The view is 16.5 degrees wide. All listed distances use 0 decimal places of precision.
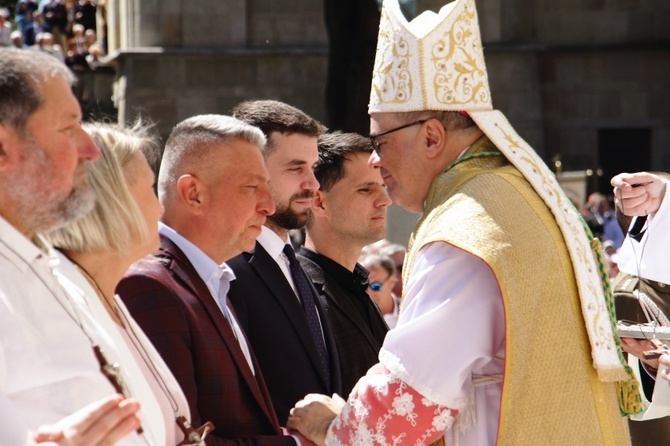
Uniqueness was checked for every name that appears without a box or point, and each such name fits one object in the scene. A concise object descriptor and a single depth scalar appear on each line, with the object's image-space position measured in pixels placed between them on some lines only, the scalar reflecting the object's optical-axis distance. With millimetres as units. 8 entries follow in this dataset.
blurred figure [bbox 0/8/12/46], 39525
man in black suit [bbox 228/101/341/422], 7790
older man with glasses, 6529
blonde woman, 5620
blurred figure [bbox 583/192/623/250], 30026
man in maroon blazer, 6439
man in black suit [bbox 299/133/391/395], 9088
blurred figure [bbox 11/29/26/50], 38586
